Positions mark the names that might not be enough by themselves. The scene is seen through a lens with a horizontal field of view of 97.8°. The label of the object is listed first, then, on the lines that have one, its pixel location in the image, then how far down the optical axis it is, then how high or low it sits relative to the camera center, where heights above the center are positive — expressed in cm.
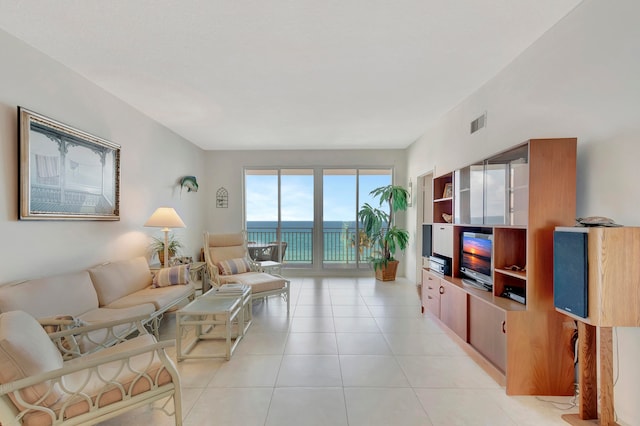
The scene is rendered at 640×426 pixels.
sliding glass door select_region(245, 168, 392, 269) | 618 +27
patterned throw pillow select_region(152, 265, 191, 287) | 348 -79
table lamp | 376 -9
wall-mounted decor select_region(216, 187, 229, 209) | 621 +38
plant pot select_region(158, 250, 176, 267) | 406 -61
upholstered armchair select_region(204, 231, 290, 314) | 379 -81
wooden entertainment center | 198 -46
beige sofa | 215 -76
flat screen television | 262 -44
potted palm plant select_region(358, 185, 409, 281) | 567 -32
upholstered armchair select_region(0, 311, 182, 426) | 130 -91
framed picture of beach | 233 +41
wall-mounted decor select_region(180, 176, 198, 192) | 508 +58
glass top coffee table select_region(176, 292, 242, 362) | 258 -105
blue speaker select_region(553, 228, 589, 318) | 160 -34
